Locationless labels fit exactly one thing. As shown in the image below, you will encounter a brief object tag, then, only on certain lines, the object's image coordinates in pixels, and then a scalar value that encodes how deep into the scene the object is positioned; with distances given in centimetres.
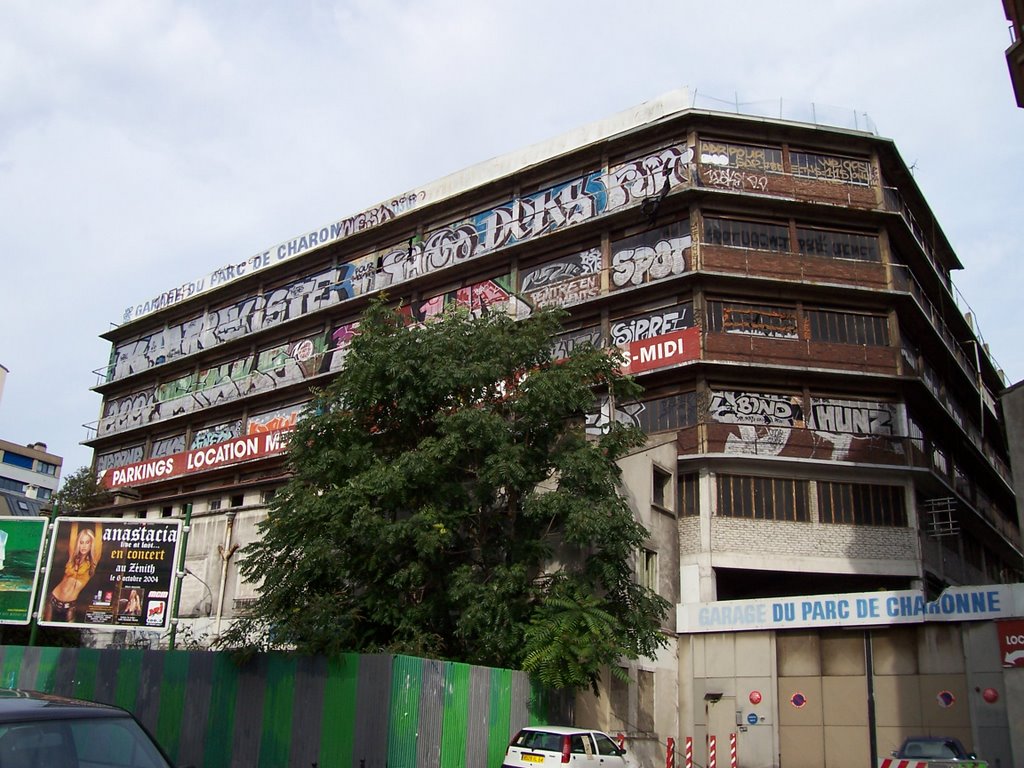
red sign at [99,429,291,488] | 4512
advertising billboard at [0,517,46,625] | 2330
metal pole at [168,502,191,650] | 2258
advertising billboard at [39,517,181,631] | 2269
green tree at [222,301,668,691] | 1950
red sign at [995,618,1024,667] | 2124
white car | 1619
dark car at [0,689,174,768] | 566
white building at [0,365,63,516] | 8438
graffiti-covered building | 2534
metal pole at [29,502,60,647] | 2312
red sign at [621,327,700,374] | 3369
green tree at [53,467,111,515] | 4644
